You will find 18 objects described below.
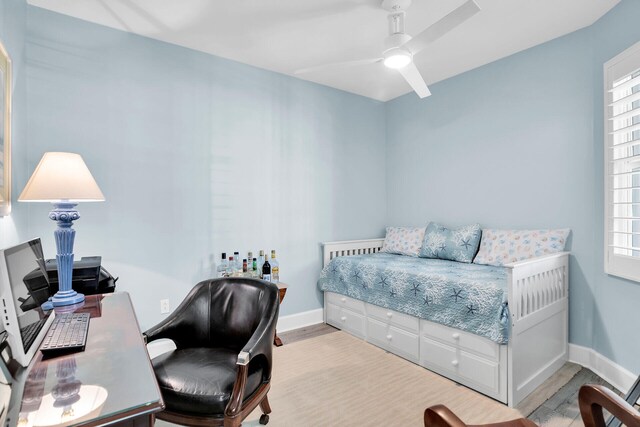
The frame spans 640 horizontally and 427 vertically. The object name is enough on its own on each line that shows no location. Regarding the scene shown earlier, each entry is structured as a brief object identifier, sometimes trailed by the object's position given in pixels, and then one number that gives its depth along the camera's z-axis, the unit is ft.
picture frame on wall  5.32
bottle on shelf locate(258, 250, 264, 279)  10.38
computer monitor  3.25
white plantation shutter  7.13
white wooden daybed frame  6.87
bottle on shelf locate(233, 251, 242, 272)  10.00
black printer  5.54
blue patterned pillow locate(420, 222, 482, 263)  10.28
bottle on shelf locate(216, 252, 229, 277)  9.65
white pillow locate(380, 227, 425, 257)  11.99
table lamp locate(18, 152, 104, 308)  5.23
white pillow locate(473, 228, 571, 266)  8.75
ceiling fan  6.42
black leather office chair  4.65
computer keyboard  3.58
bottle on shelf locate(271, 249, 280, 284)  10.50
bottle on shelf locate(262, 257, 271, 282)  10.11
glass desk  2.49
